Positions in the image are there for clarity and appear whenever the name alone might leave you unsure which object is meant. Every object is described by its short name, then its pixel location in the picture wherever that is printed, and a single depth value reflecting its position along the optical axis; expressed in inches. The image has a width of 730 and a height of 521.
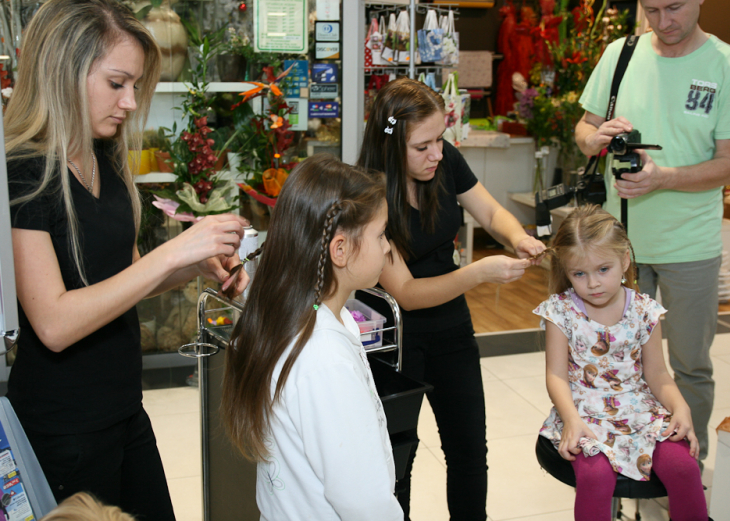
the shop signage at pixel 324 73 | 136.4
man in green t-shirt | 88.5
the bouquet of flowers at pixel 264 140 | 134.1
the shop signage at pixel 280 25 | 132.9
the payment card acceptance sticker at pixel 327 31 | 134.6
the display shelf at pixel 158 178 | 135.1
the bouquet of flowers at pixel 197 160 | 128.3
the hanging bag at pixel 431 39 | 157.0
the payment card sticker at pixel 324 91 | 137.4
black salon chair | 68.1
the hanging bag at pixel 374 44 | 158.9
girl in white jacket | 44.2
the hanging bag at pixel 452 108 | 158.7
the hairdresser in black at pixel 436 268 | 72.6
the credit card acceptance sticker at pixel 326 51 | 135.6
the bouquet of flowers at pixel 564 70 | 231.3
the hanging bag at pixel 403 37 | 156.3
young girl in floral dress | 70.3
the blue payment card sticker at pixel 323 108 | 138.2
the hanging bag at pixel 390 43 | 156.9
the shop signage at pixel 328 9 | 133.5
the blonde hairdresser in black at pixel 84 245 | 47.8
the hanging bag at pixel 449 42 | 157.9
